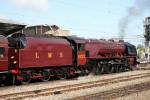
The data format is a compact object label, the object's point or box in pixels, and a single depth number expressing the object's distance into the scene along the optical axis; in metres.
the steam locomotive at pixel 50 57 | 23.83
